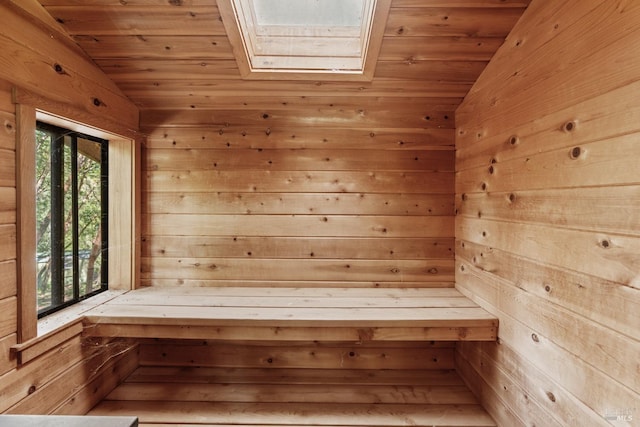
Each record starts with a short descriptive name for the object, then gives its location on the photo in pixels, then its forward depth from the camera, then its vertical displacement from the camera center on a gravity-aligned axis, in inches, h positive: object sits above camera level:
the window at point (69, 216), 56.1 -1.6
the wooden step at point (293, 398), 60.8 -42.0
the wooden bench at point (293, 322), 57.2 -21.6
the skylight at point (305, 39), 57.2 +33.8
